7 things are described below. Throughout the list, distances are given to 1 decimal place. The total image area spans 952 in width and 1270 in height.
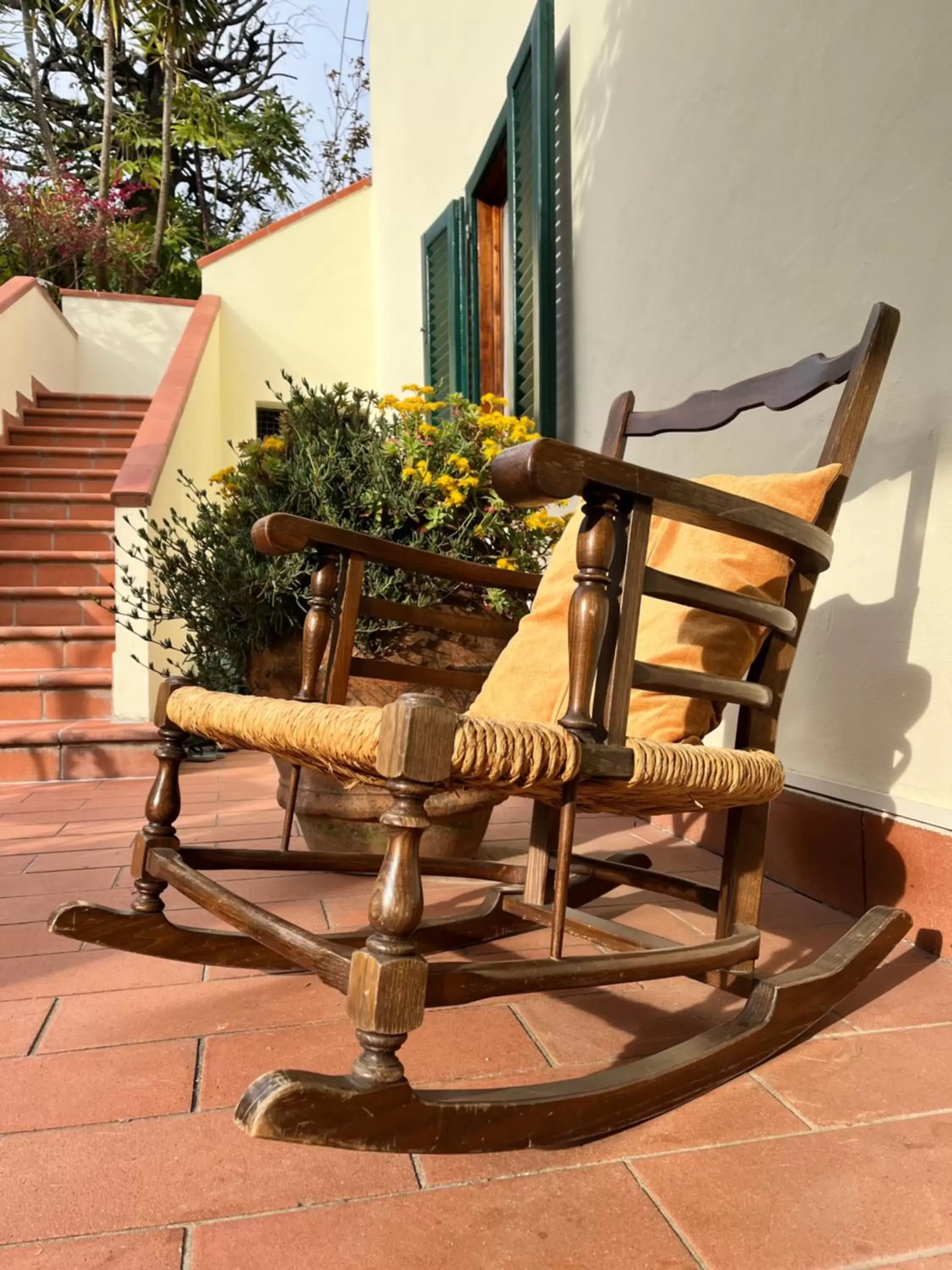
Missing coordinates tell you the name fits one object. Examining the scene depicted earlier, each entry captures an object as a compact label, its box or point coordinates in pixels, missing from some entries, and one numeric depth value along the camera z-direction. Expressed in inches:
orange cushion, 52.9
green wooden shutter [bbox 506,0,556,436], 128.6
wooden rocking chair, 33.2
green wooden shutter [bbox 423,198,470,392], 181.0
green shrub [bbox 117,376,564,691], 86.5
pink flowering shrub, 330.6
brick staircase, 135.6
